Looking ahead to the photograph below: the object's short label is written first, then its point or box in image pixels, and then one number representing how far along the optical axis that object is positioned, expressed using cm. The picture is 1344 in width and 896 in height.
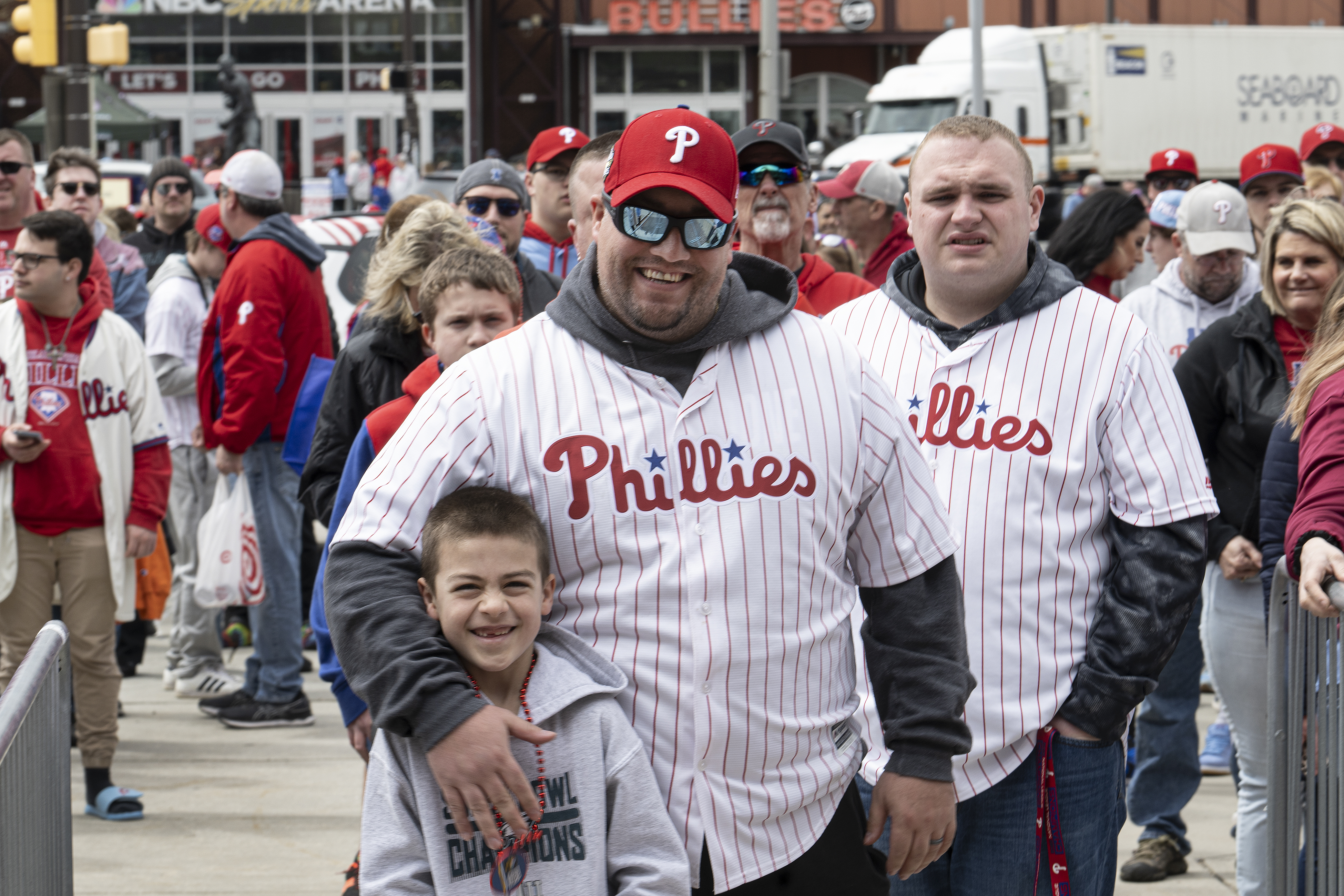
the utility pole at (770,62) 2202
